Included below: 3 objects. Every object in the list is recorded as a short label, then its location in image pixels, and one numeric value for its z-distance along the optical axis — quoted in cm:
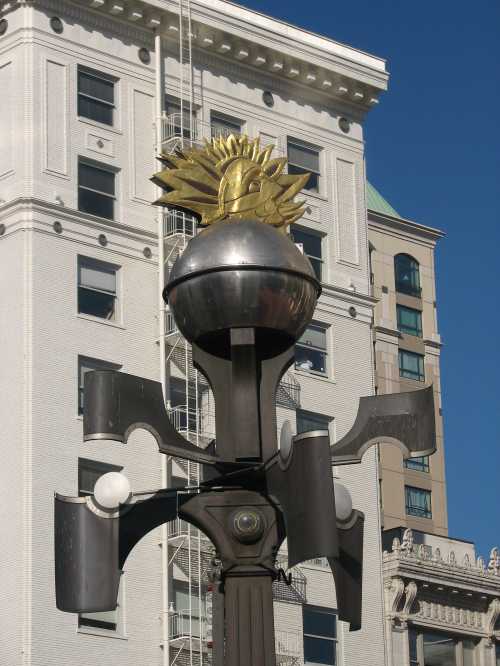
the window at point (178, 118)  5384
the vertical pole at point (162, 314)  4853
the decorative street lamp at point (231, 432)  1144
